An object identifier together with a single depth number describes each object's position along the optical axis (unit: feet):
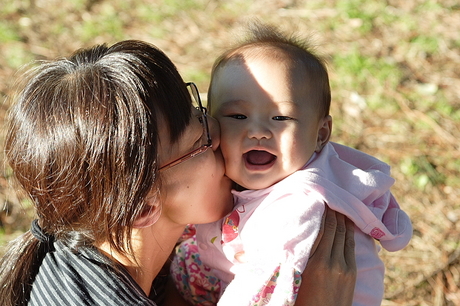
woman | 4.24
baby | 4.39
